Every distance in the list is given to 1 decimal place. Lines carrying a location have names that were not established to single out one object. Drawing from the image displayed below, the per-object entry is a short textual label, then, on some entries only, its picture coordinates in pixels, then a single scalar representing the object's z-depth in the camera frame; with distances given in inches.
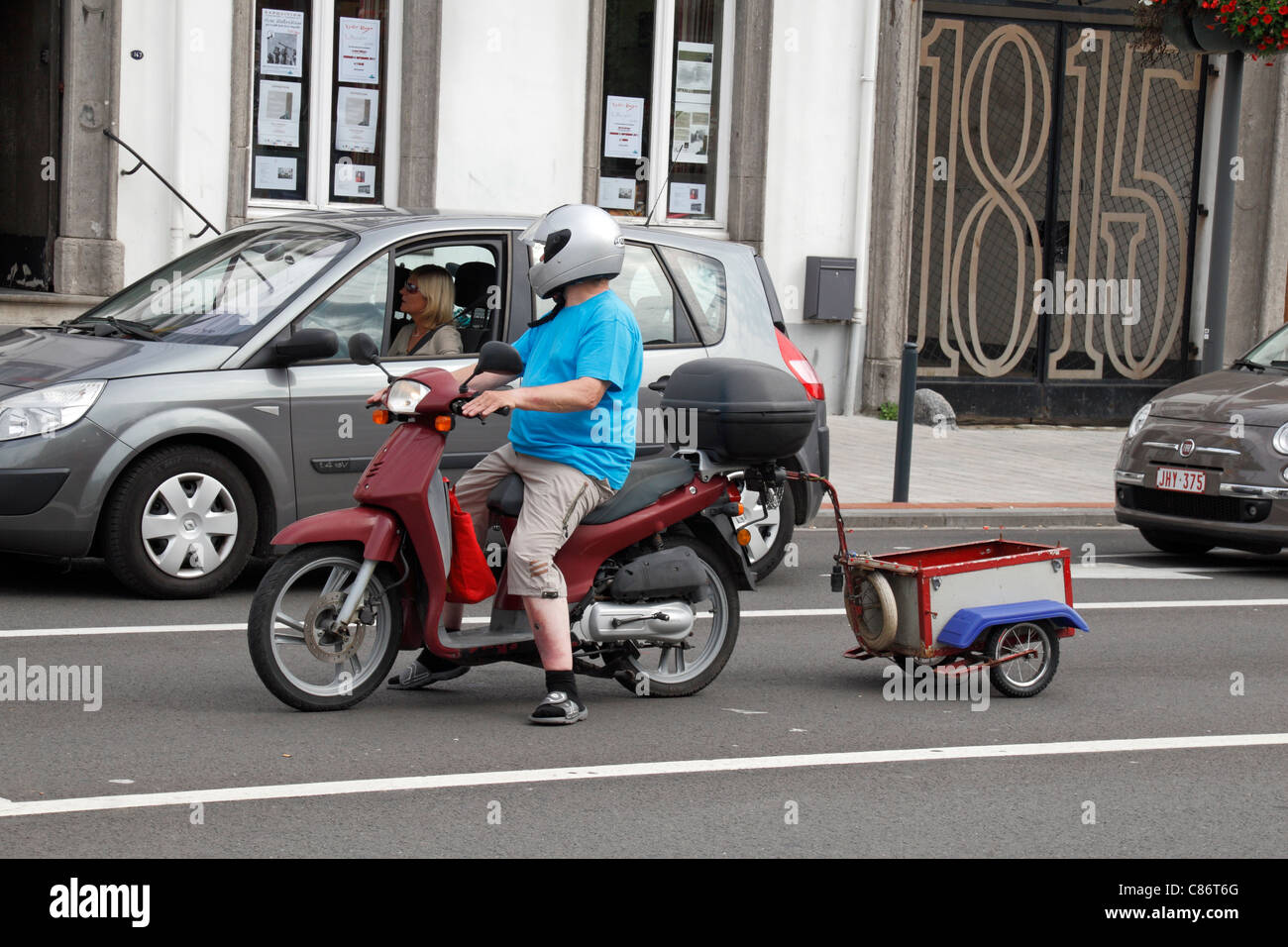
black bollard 493.4
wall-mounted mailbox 690.8
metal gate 727.1
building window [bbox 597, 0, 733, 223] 681.6
